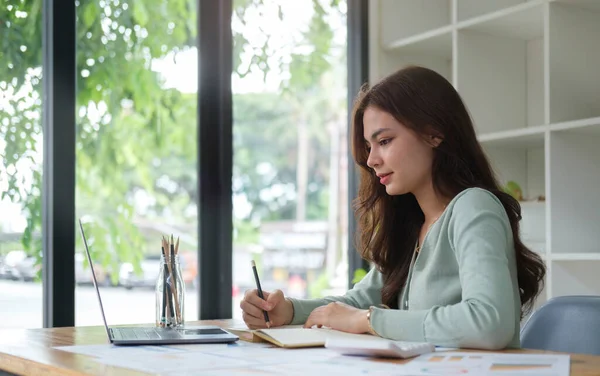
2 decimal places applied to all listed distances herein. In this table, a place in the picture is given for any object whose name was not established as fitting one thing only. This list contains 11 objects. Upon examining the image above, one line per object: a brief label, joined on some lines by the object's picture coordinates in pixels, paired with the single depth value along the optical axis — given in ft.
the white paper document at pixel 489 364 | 3.67
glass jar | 5.92
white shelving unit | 8.81
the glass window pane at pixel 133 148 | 8.69
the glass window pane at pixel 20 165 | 8.05
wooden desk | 3.91
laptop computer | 4.86
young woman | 4.83
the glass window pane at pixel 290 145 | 10.51
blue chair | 5.89
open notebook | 4.70
